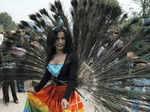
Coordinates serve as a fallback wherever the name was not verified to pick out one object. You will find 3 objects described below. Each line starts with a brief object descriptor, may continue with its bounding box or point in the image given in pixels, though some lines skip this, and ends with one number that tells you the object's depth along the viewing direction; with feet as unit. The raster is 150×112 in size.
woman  8.24
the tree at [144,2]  19.95
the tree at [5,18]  251.60
